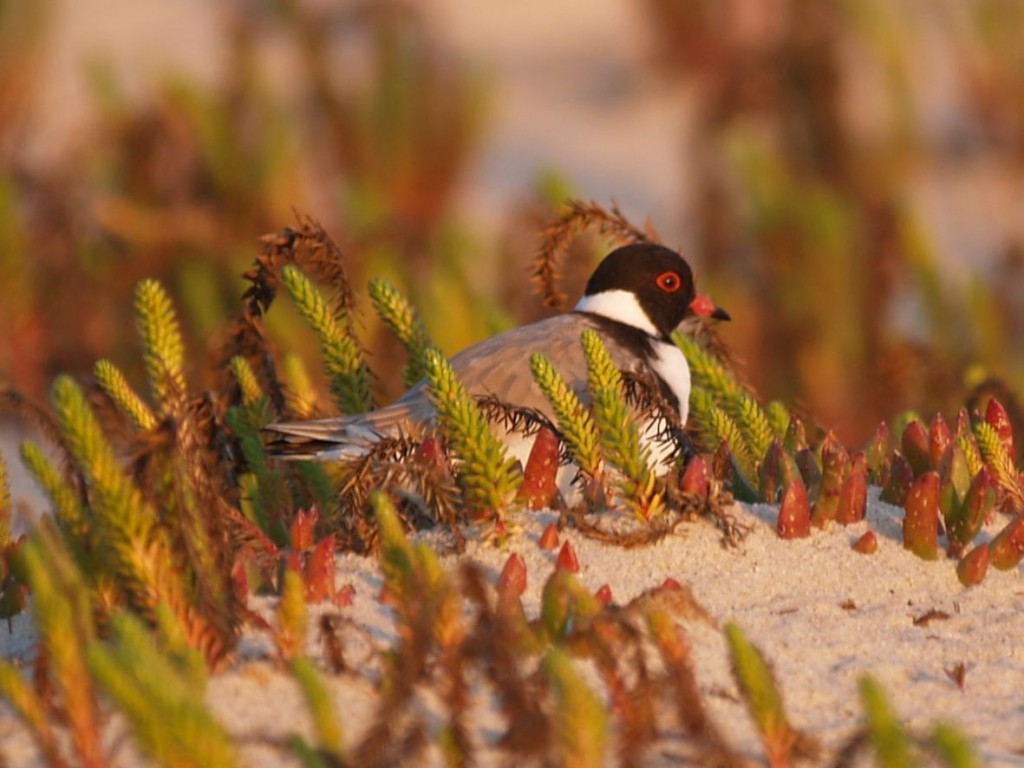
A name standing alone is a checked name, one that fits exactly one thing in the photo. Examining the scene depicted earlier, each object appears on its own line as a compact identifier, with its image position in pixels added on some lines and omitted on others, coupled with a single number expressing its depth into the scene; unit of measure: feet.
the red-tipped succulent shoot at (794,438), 26.00
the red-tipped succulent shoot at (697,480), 22.44
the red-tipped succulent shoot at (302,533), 22.49
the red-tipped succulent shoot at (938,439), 24.52
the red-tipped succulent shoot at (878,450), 26.78
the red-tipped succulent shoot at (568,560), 20.98
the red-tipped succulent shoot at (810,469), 24.58
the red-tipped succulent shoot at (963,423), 25.59
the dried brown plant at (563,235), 29.25
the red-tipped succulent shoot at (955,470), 23.07
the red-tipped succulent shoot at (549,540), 21.97
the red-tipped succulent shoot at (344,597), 20.13
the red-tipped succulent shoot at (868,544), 22.25
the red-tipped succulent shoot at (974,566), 21.53
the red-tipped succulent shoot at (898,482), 24.22
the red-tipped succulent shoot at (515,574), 20.15
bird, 26.00
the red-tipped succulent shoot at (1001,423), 25.53
